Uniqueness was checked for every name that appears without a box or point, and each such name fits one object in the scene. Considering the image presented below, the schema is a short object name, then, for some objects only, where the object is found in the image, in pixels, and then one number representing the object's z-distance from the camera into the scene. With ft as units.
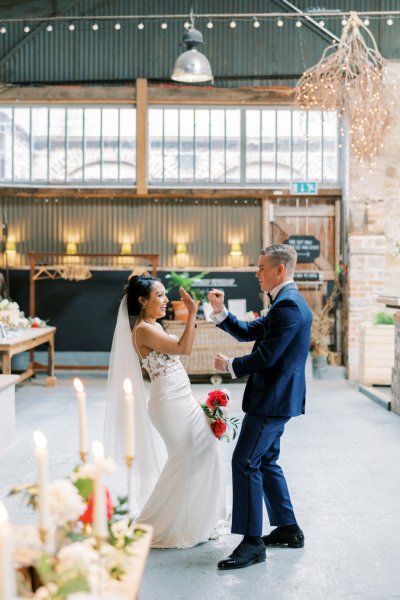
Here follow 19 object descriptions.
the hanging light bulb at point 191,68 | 29.43
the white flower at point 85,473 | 8.13
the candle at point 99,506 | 6.42
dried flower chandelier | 28.35
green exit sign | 40.29
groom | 13.41
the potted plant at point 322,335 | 38.65
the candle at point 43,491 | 6.08
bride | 14.62
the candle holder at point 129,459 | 7.45
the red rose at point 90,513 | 7.84
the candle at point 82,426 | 7.94
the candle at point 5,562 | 5.00
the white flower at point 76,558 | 6.74
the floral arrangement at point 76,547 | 6.68
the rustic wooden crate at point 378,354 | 34.81
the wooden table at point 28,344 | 28.66
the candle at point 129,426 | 7.34
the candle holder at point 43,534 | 6.11
